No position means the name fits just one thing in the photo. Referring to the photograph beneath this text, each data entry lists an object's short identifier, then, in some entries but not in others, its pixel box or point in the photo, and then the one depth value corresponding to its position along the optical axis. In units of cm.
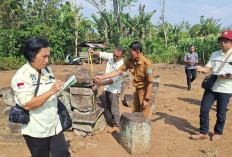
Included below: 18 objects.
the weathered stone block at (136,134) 312
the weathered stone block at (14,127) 372
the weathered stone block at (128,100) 560
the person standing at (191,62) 731
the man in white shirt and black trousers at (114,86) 369
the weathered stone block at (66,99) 382
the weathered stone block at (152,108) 518
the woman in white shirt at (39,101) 172
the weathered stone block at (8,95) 437
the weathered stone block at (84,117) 353
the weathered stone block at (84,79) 339
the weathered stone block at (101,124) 381
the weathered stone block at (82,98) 347
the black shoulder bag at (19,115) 177
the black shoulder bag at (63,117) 212
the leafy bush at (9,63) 1182
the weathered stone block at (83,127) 361
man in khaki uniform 326
